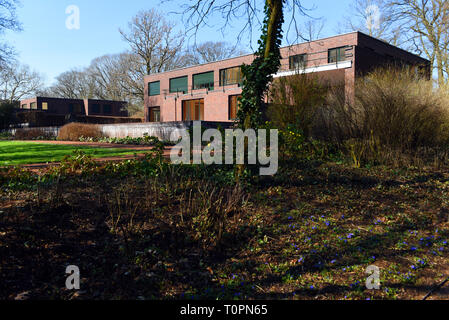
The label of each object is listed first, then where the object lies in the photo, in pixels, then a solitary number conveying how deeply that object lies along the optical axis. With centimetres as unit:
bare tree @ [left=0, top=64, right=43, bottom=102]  4703
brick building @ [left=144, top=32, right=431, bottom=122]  1961
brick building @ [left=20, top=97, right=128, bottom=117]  4841
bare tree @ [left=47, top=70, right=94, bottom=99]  5347
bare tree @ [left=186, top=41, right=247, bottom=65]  4297
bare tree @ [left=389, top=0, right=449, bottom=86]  1983
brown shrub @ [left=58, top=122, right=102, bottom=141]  1695
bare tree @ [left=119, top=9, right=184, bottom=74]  3216
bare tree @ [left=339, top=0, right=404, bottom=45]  2036
